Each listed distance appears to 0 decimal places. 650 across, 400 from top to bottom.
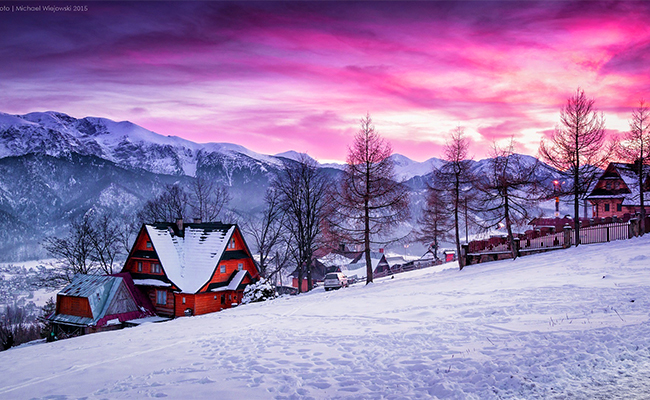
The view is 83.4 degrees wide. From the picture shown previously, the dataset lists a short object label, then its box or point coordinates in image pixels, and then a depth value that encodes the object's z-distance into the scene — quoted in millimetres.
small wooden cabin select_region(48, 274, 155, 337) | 27578
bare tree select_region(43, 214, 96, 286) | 34188
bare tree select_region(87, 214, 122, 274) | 35003
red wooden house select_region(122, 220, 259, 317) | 30344
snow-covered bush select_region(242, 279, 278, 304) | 28094
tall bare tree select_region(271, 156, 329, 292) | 32500
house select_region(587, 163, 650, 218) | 43094
